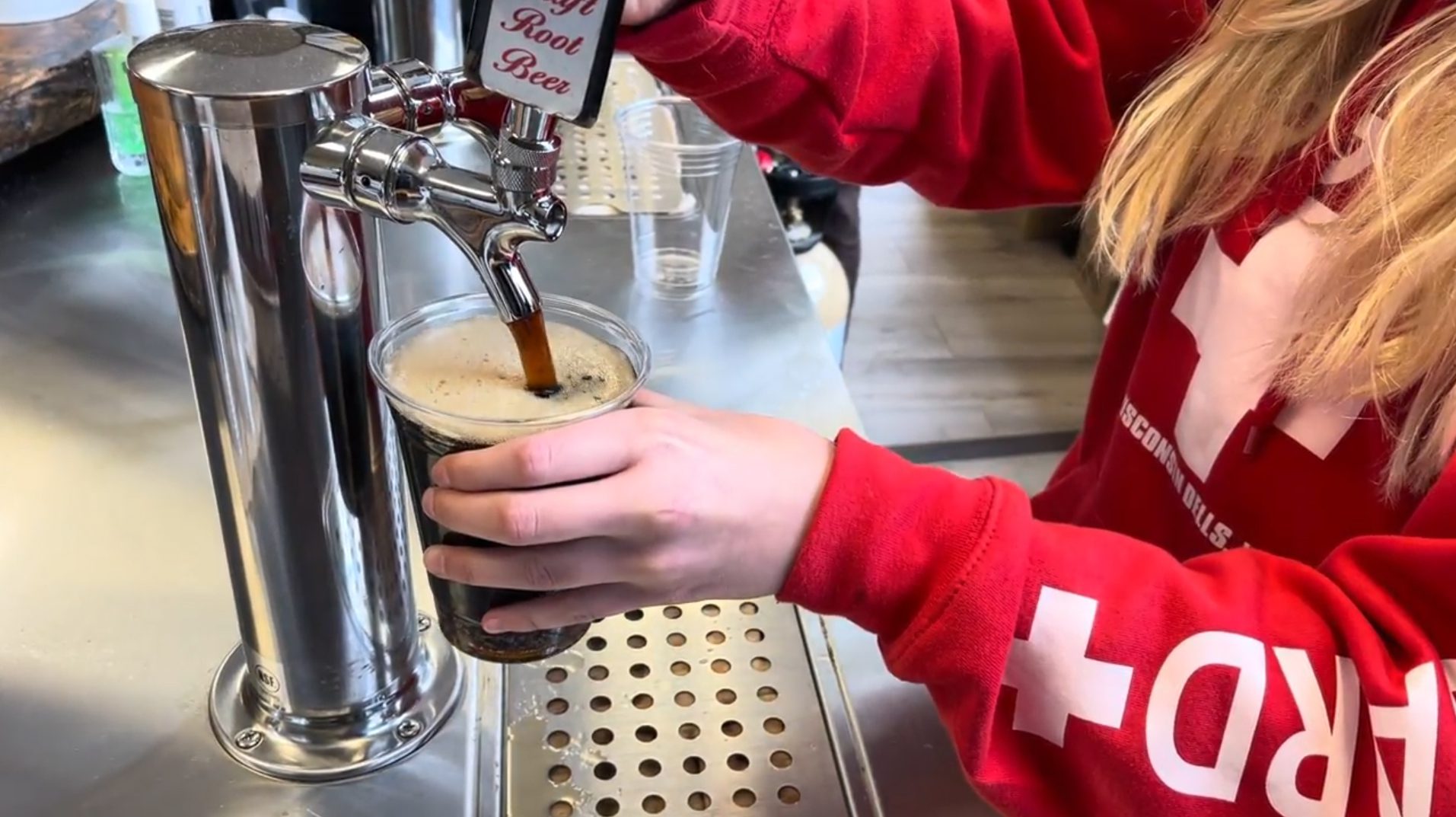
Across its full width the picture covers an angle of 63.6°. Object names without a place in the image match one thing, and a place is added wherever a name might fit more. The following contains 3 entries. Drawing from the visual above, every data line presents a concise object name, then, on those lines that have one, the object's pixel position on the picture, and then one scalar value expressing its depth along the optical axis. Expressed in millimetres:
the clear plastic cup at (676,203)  854
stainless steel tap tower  333
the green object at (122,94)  879
